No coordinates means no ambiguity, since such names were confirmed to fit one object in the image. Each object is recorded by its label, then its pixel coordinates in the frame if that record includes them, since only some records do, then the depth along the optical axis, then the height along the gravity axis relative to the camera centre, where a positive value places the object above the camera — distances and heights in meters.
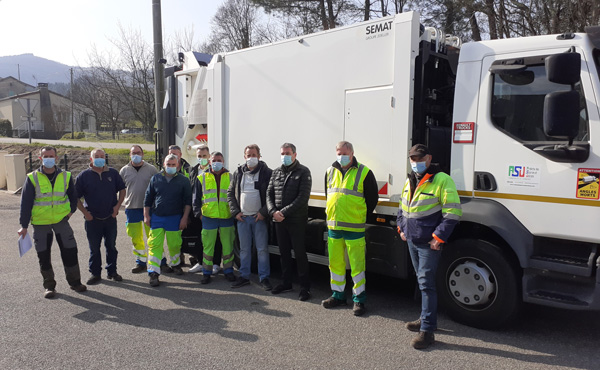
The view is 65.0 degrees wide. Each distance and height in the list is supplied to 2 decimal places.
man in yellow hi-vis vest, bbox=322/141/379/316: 4.68 -0.69
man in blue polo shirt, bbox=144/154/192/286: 5.94 -0.81
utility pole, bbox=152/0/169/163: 9.44 +1.89
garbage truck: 3.79 +0.08
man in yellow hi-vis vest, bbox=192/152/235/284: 5.96 -0.84
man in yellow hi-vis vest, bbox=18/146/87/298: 5.38 -0.80
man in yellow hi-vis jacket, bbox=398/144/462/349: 3.93 -0.62
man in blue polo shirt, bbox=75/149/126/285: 5.94 -0.79
